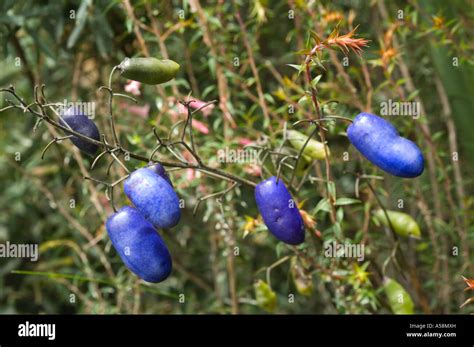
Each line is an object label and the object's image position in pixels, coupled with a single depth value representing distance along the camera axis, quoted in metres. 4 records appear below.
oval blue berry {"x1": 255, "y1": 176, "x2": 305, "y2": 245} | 0.24
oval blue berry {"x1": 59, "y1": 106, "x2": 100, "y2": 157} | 0.24
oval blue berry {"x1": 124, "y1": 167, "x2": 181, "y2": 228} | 0.22
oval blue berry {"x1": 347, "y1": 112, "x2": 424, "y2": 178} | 0.23
